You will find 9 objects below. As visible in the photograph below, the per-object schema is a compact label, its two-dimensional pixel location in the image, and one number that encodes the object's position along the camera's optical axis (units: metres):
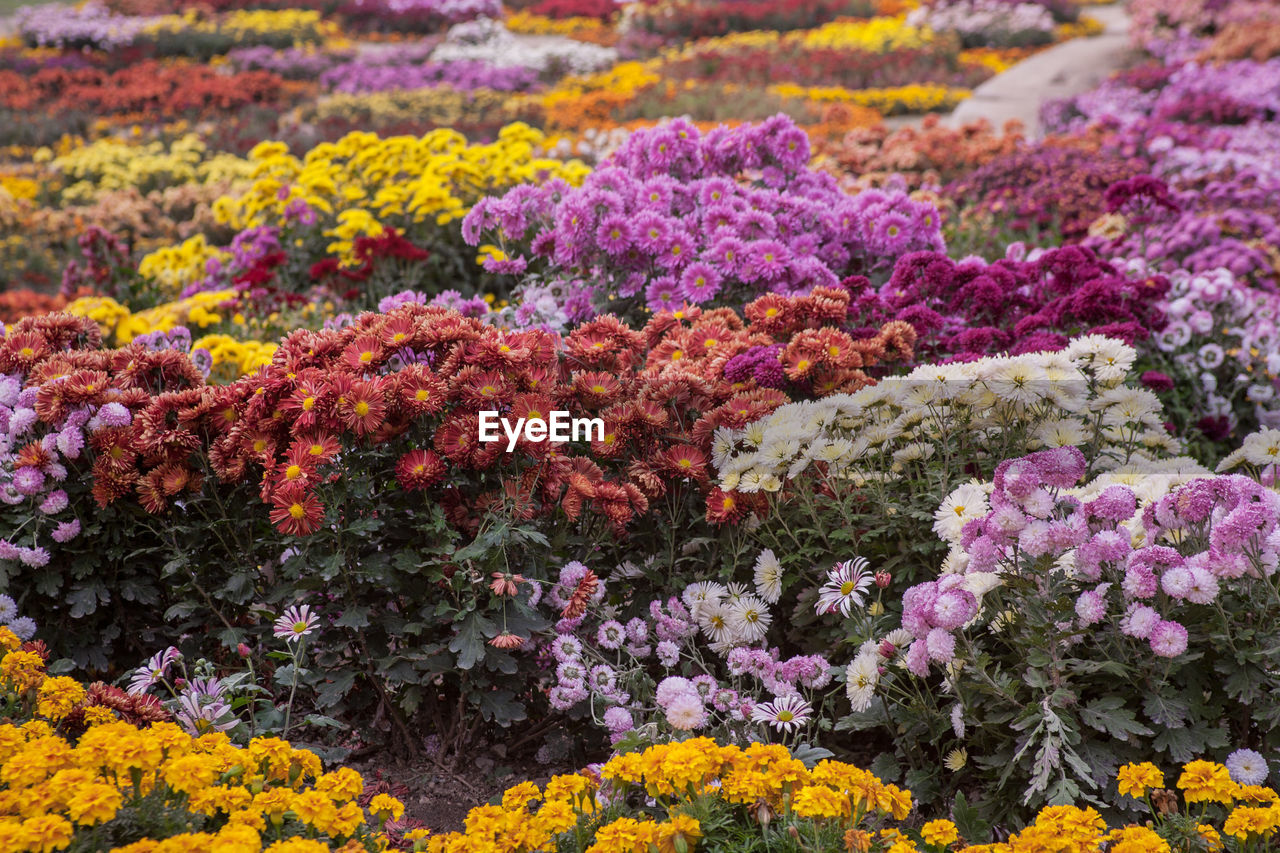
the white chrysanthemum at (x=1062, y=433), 2.75
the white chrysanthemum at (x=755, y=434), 2.87
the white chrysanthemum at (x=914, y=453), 2.88
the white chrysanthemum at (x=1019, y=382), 2.76
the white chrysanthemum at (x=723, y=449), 2.96
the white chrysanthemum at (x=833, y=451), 2.70
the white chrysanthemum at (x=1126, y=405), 2.91
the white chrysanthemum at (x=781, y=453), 2.75
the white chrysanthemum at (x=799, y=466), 2.72
